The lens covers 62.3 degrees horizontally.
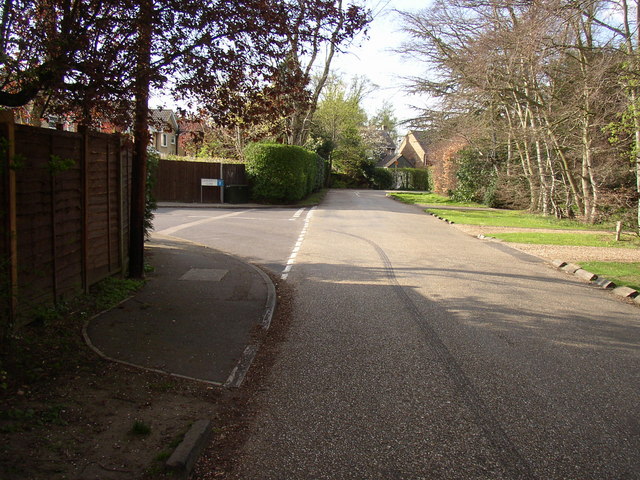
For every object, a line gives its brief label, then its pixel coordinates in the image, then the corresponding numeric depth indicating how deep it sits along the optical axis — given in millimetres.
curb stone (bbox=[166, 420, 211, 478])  3289
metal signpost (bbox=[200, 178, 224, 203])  30375
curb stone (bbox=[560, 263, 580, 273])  11726
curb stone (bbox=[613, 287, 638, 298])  9242
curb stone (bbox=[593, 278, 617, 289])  10060
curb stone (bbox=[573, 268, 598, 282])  10781
